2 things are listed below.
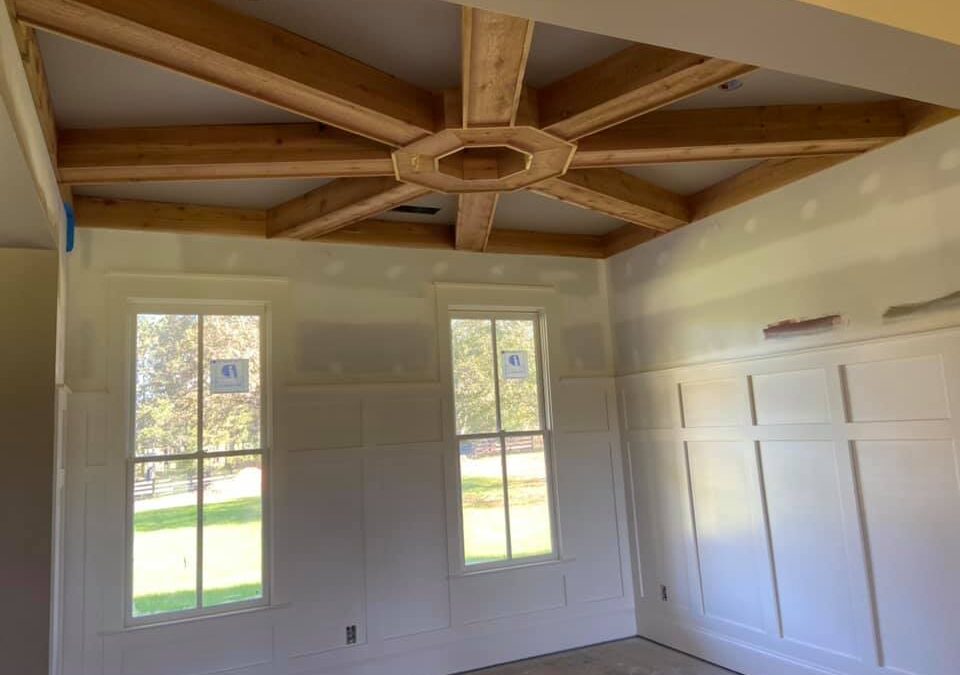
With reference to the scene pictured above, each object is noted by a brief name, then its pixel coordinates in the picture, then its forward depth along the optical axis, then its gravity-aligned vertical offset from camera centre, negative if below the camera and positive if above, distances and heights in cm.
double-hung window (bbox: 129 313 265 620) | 361 -18
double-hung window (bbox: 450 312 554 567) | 447 -16
